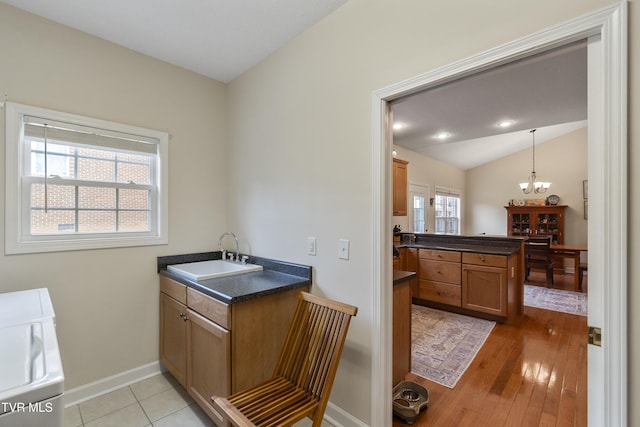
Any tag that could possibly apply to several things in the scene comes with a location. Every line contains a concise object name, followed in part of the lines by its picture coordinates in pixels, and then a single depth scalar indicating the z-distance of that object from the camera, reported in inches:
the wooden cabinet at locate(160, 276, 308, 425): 66.7
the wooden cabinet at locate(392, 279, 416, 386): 85.7
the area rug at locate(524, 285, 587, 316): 166.6
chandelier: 282.7
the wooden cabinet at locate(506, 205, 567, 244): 289.0
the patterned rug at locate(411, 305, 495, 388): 101.1
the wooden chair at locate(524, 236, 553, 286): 216.7
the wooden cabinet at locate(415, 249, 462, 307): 156.5
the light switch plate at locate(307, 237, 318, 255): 80.6
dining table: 208.2
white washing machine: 29.2
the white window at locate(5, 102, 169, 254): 76.3
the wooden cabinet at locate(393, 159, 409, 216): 180.4
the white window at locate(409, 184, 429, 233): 245.9
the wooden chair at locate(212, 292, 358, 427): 53.7
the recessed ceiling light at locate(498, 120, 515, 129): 147.0
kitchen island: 142.6
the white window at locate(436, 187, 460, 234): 296.7
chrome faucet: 108.7
